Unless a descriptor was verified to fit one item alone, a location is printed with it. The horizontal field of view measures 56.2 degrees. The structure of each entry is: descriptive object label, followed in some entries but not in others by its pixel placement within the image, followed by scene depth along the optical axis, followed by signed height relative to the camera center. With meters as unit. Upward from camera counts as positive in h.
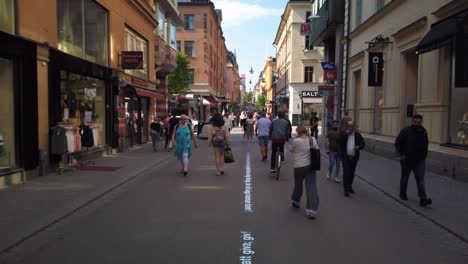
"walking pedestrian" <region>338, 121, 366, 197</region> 8.82 -0.84
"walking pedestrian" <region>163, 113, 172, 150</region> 19.50 -1.07
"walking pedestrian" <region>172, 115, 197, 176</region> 11.51 -0.89
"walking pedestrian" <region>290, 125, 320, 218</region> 7.05 -0.82
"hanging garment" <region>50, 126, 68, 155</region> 11.05 -0.82
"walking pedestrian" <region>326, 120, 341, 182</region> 10.62 -0.87
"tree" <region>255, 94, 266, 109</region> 109.66 +2.32
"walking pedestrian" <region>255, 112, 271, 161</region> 14.67 -0.82
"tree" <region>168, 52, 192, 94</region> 43.22 +3.22
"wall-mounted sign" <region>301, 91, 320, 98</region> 50.41 +1.82
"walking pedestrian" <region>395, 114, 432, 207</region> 7.89 -0.69
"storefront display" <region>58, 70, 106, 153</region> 12.38 -0.04
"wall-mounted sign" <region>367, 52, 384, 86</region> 16.77 +1.55
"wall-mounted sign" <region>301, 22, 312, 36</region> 34.07 +6.36
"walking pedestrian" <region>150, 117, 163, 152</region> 17.78 -0.94
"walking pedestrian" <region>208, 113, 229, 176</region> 11.56 -0.75
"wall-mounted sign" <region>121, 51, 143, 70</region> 16.80 +1.90
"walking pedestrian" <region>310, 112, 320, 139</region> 20.08 -0.68
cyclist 11.57 -0.65
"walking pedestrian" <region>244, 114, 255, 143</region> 24.27 -0.93
